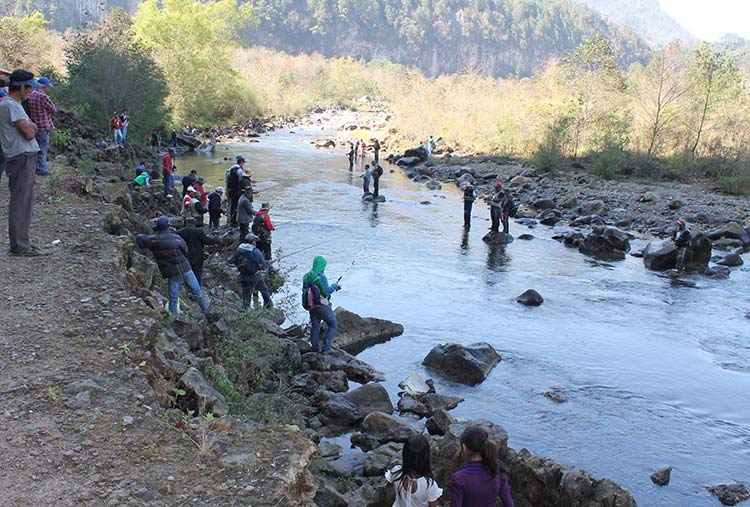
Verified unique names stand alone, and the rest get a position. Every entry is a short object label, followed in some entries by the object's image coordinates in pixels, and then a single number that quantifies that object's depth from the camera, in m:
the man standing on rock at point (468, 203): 22.39
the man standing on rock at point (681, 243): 18.98
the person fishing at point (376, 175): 27.08
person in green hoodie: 10.76
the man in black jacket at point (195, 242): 10.98
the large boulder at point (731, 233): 23.38
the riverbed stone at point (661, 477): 8.34
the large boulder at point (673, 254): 19.43
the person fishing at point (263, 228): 14.39
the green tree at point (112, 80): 33.09
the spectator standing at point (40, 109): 10.40
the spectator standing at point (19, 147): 7.73
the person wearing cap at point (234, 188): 18.00
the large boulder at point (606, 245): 20.73
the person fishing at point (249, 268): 11.83
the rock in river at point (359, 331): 12.30
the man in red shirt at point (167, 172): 20.92
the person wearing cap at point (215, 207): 17.78
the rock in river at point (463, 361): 11.06
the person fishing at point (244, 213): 16.05
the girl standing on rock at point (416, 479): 4.56
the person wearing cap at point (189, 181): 18.05
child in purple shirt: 4.64
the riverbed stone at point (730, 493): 7.95
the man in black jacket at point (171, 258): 9.88
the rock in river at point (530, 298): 15.46
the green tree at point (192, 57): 52.44
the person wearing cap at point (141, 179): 19.52
